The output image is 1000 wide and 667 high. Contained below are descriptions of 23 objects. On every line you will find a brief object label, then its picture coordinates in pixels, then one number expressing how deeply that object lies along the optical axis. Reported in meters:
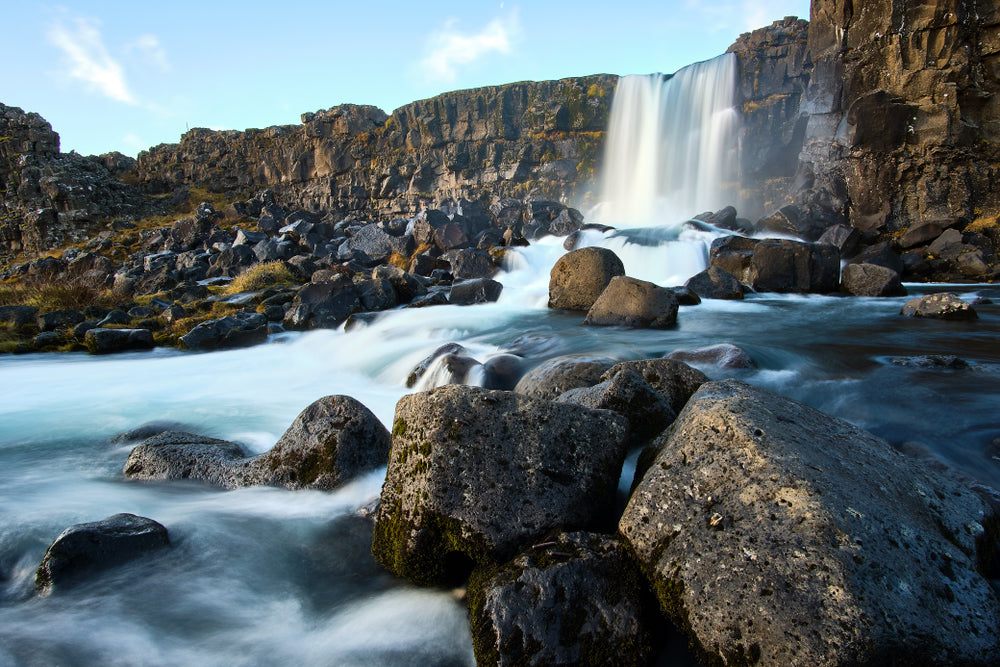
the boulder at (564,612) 2.72
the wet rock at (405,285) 15.80
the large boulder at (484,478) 3.32
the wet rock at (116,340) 12.45
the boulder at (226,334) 12.62
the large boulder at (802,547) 2.36
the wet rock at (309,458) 4.93
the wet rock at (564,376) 5.98
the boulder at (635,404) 4.53
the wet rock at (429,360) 8.59
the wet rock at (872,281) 13.85
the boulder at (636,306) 10.63
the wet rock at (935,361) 7.14
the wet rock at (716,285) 14.14
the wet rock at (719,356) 7.34
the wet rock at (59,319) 13.66
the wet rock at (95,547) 3.44
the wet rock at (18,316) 13.62
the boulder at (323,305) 13.85
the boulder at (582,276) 13.29
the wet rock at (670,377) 5.34
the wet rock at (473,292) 15.40
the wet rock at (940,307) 10.40
